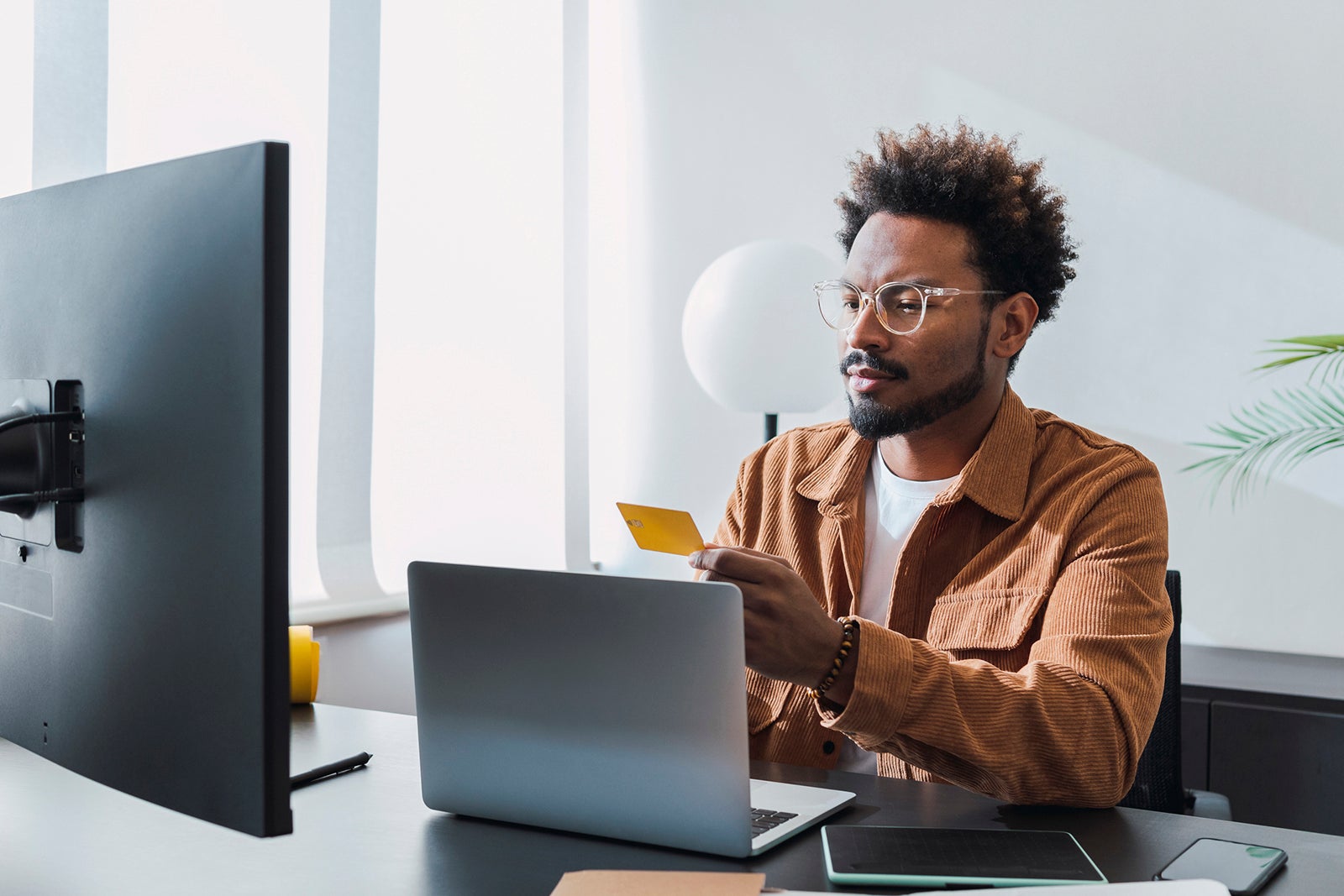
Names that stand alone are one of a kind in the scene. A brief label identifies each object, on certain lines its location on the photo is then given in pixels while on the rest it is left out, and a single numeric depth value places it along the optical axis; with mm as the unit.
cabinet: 2324
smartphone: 934
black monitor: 626
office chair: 1614
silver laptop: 958
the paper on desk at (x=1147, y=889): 842
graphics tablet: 916
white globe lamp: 2861
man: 1181
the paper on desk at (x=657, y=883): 871
